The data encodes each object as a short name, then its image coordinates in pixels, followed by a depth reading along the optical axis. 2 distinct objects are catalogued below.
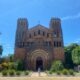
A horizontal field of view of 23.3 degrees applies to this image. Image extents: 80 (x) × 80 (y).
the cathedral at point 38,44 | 55.91
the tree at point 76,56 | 49.47
